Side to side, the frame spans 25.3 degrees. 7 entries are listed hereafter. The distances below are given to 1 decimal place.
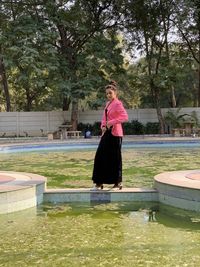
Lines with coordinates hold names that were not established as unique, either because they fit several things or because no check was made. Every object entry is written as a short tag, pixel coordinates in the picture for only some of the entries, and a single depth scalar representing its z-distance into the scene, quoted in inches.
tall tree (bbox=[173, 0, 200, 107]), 764.0
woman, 212.5
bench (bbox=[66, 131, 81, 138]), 755.4
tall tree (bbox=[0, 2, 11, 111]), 764.0
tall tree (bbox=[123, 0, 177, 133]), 778.8
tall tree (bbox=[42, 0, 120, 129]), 759.7
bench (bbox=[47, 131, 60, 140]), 709.9
